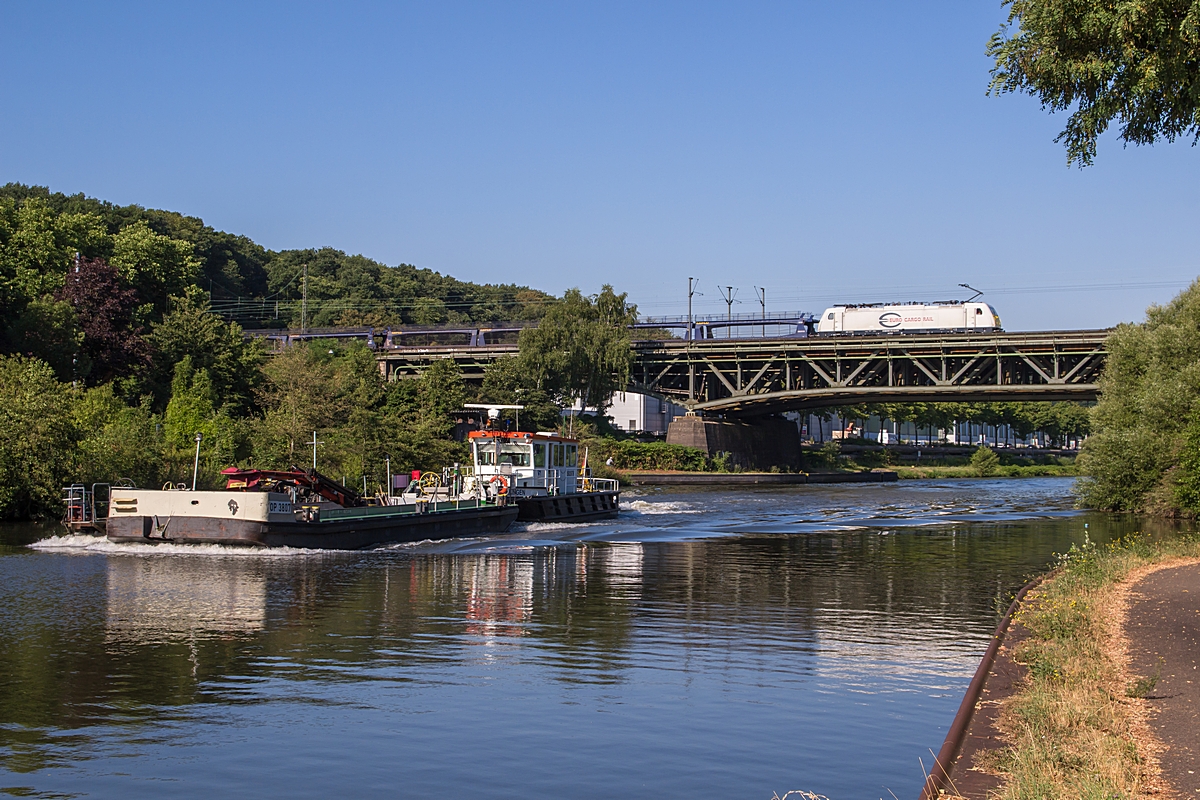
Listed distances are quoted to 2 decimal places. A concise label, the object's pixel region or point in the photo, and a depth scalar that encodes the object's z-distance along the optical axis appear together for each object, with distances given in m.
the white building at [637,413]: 128.12
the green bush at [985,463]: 126.38
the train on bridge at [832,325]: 101.19
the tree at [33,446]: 42.74
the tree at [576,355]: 98.75
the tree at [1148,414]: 44.75
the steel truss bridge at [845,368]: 89.12
